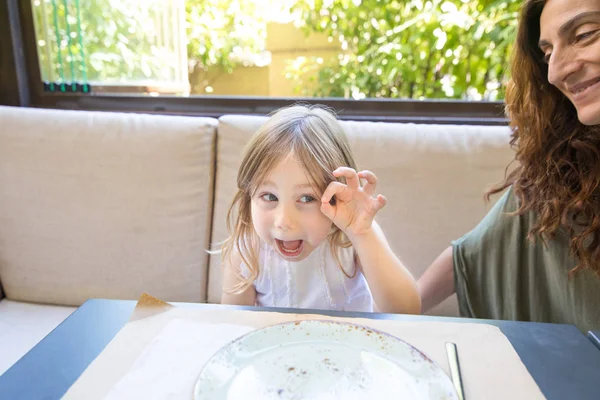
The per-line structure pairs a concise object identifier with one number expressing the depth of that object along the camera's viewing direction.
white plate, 0.57
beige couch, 1.54
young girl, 0.88
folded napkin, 0.56
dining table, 0.59
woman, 0.86
